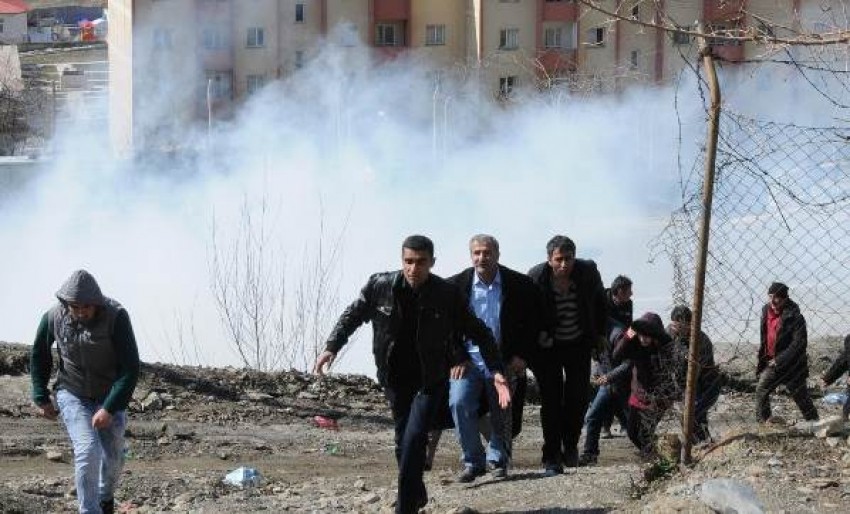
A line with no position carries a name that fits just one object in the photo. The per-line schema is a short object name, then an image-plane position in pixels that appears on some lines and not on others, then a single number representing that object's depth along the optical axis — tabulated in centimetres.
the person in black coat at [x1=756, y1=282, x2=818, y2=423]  1228
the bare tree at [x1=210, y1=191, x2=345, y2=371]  2139
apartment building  5088
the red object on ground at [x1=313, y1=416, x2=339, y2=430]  1305
